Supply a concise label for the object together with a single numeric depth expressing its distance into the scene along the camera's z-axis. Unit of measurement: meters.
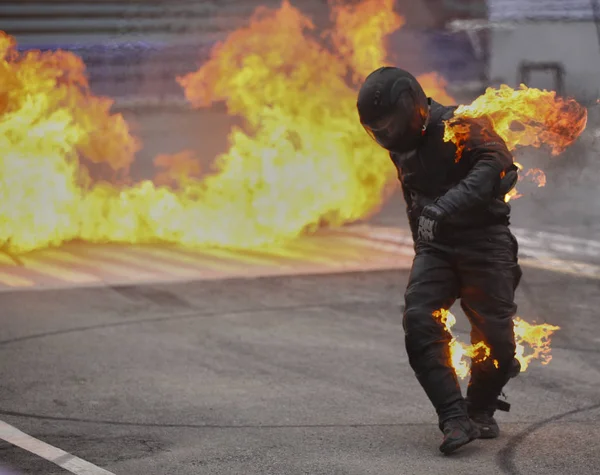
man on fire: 10.50
